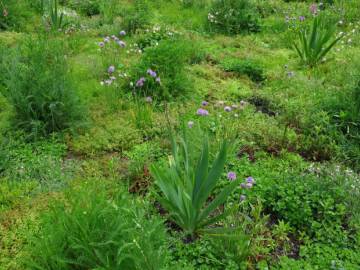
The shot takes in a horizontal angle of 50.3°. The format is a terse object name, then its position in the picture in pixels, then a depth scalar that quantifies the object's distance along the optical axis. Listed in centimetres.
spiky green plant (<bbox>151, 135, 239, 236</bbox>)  254
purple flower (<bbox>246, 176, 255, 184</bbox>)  286
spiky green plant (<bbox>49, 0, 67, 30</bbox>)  553
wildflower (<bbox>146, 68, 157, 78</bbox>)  409
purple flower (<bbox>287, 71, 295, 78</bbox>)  490
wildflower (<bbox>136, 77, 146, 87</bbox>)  399
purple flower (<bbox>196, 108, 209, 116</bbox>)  341
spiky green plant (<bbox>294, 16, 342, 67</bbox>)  522
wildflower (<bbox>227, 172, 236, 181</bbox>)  291
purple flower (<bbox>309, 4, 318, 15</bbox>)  644
